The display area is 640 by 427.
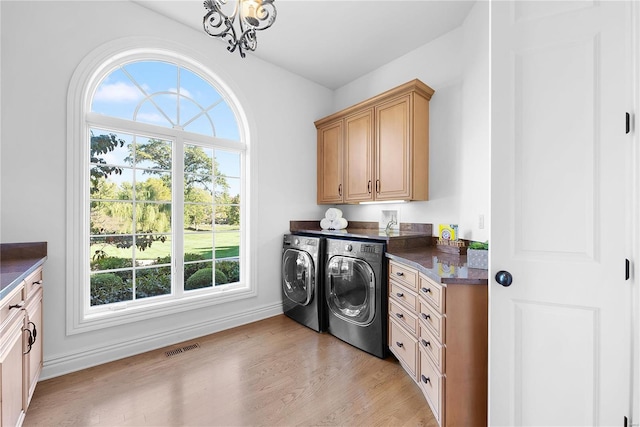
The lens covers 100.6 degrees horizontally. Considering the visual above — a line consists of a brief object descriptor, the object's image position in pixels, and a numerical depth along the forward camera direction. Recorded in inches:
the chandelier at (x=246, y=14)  53.8
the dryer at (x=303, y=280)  107.3
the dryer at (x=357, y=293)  86.4
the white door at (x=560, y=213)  40.8
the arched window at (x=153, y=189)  85.5
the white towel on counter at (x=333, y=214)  131.3
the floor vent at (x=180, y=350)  89.7
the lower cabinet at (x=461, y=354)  54.7
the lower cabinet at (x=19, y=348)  44.4
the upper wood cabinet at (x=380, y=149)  101.2
